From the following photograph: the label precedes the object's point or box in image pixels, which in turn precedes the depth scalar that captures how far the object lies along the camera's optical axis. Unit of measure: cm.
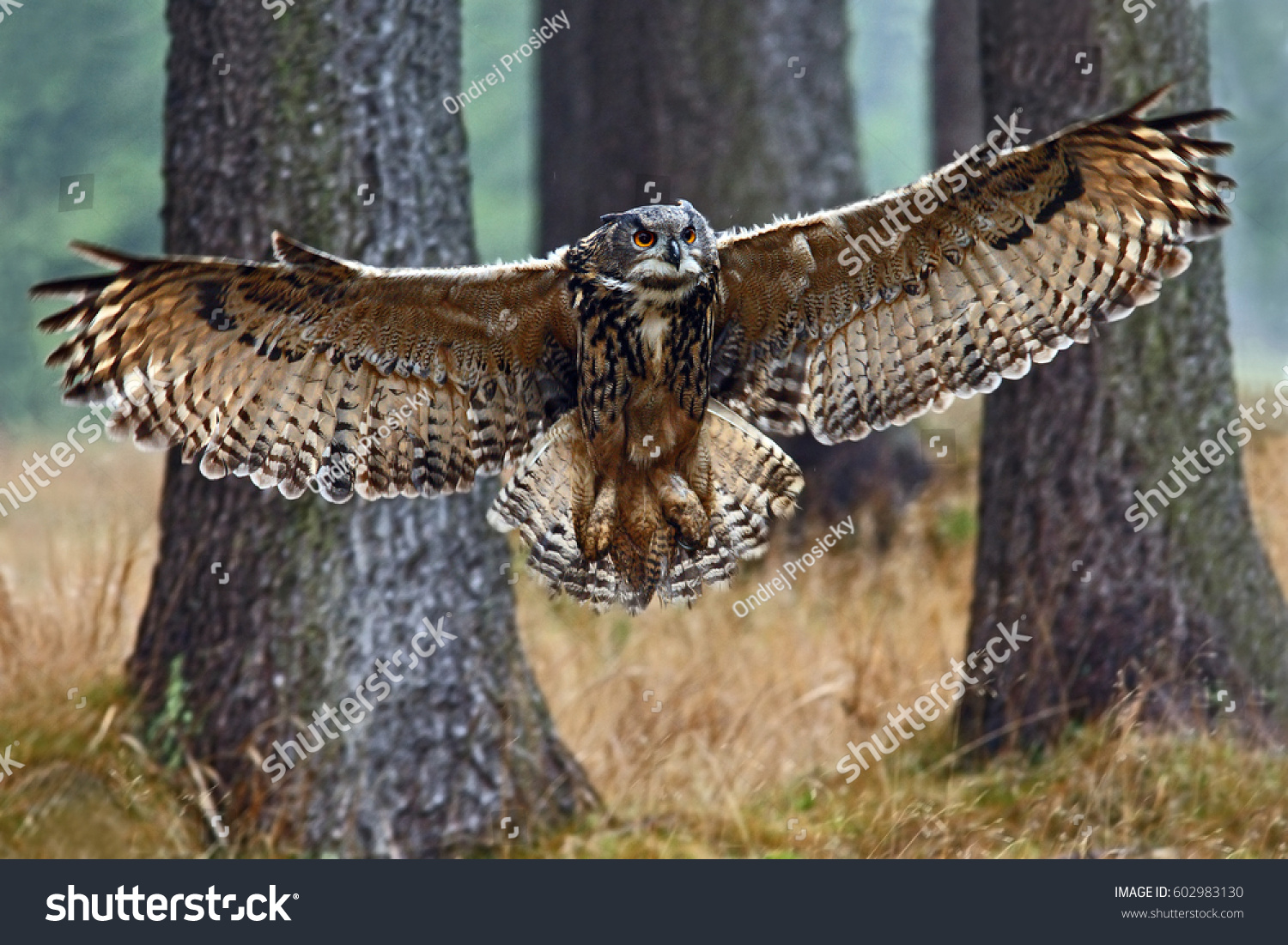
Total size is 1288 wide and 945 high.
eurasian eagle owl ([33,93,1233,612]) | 645
